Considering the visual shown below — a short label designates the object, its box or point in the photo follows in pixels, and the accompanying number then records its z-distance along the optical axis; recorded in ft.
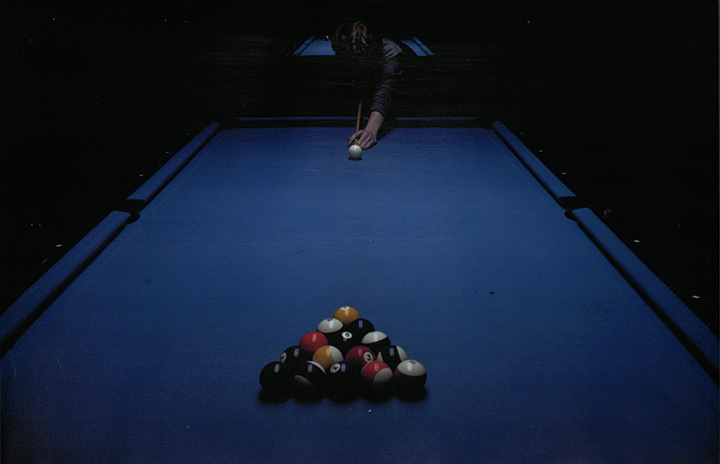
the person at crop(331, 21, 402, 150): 11.64
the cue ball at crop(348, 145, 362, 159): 9.54
